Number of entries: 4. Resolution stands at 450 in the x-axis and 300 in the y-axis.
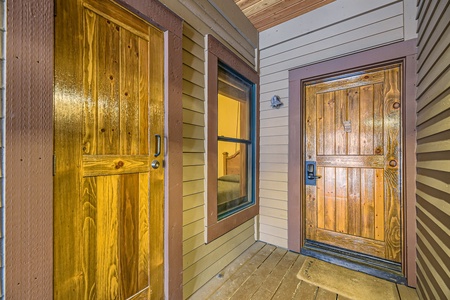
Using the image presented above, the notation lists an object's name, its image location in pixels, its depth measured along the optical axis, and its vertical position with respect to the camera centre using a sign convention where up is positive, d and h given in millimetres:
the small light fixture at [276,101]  2381 +587
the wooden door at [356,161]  1878 -104
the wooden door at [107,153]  950 -18
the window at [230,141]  1802 +100
